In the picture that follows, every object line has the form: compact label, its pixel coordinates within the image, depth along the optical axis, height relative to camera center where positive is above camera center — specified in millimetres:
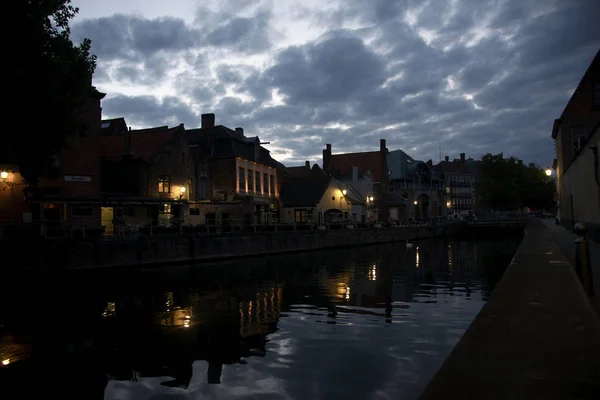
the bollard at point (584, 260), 9984 -1016
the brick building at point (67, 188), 30969 +2592
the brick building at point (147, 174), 37781 +4227
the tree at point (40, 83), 15539 +5145
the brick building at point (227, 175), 46625 +4853
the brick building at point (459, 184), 125812 +8581
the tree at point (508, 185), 85500 +5683
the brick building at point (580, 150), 25469 +6337
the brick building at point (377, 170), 82625 +8558
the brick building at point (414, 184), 97000 +6953
